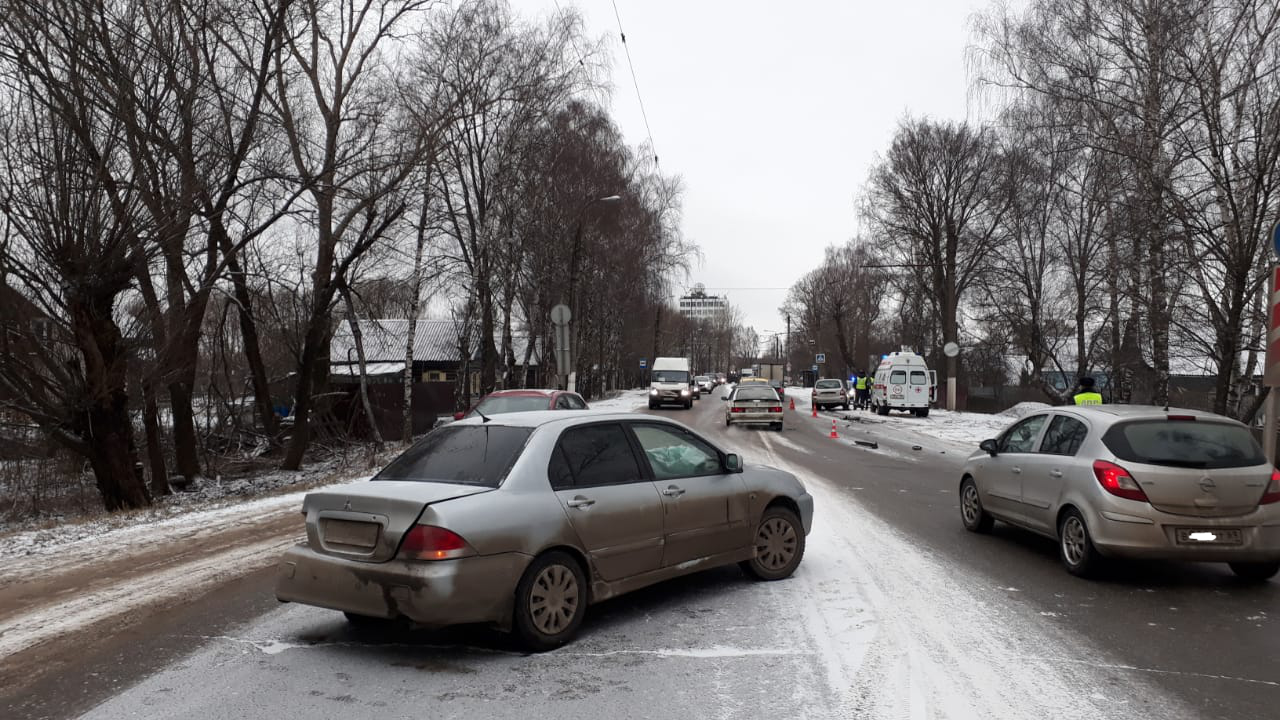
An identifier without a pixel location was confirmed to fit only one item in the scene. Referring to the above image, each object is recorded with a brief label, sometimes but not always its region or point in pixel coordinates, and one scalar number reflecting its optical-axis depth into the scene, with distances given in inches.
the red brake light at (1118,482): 260.4
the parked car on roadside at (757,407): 1110.4
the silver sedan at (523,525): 187.8
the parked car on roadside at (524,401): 601.6
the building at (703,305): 7071.9
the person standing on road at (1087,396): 524.1
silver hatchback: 257.0
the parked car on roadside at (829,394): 1742.1
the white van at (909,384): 1472.7
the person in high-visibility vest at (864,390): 1854.5
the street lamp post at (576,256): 1382.9
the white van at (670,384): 1697.8
